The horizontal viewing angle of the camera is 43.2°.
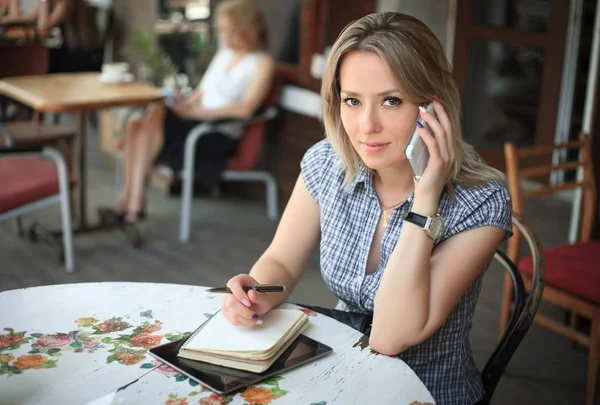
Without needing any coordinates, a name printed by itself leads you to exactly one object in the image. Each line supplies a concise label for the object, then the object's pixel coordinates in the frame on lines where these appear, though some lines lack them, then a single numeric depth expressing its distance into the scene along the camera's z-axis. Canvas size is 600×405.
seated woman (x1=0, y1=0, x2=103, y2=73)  3.52
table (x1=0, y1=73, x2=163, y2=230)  3.51
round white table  1.17
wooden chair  2.38
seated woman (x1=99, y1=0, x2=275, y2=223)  3.99
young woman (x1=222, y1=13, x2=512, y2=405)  1.38
